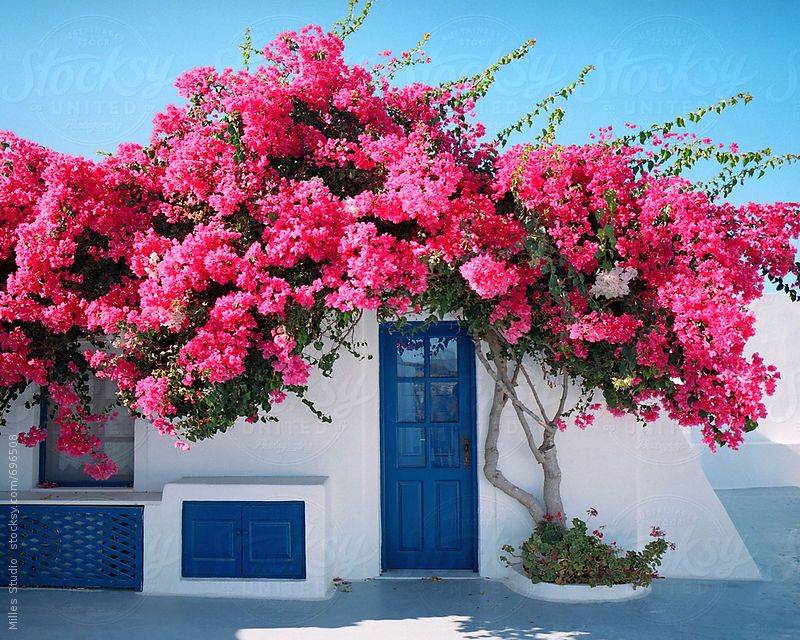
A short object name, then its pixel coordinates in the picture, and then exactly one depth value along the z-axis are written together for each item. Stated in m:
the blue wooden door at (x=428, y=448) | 6.80
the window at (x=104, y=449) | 7.14
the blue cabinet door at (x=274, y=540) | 6.18
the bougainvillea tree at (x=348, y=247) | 5.11
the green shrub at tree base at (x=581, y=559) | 6.01
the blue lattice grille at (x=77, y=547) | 6.32
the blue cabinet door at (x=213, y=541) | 6.25
